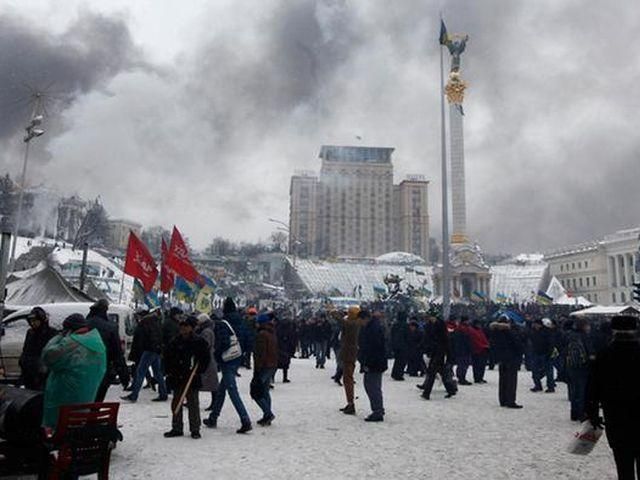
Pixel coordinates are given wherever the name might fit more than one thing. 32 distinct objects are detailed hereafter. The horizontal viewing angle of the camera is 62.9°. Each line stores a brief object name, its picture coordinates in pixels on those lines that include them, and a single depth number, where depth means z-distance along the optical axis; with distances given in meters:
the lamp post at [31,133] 27.15
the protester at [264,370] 7.98
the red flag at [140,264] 15.74
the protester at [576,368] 8.94
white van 11.51
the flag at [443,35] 27.15
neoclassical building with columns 90.94
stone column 75.94
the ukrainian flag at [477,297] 48.44
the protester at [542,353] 12.91
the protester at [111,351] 6.20
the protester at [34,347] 6.87
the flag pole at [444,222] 22.05
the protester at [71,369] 4.77
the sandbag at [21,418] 4.34
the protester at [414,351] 15.16
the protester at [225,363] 7.71
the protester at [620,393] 4.02
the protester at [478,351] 14.05
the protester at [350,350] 9.21
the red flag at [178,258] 16.02
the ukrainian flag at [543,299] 38.35
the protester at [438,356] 11.20
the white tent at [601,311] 25.64
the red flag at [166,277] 16.12
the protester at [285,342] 13.36
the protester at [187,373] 7.06
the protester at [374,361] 8.61
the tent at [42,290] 17.39
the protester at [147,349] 10.08
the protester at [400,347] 15.02
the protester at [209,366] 7.42
